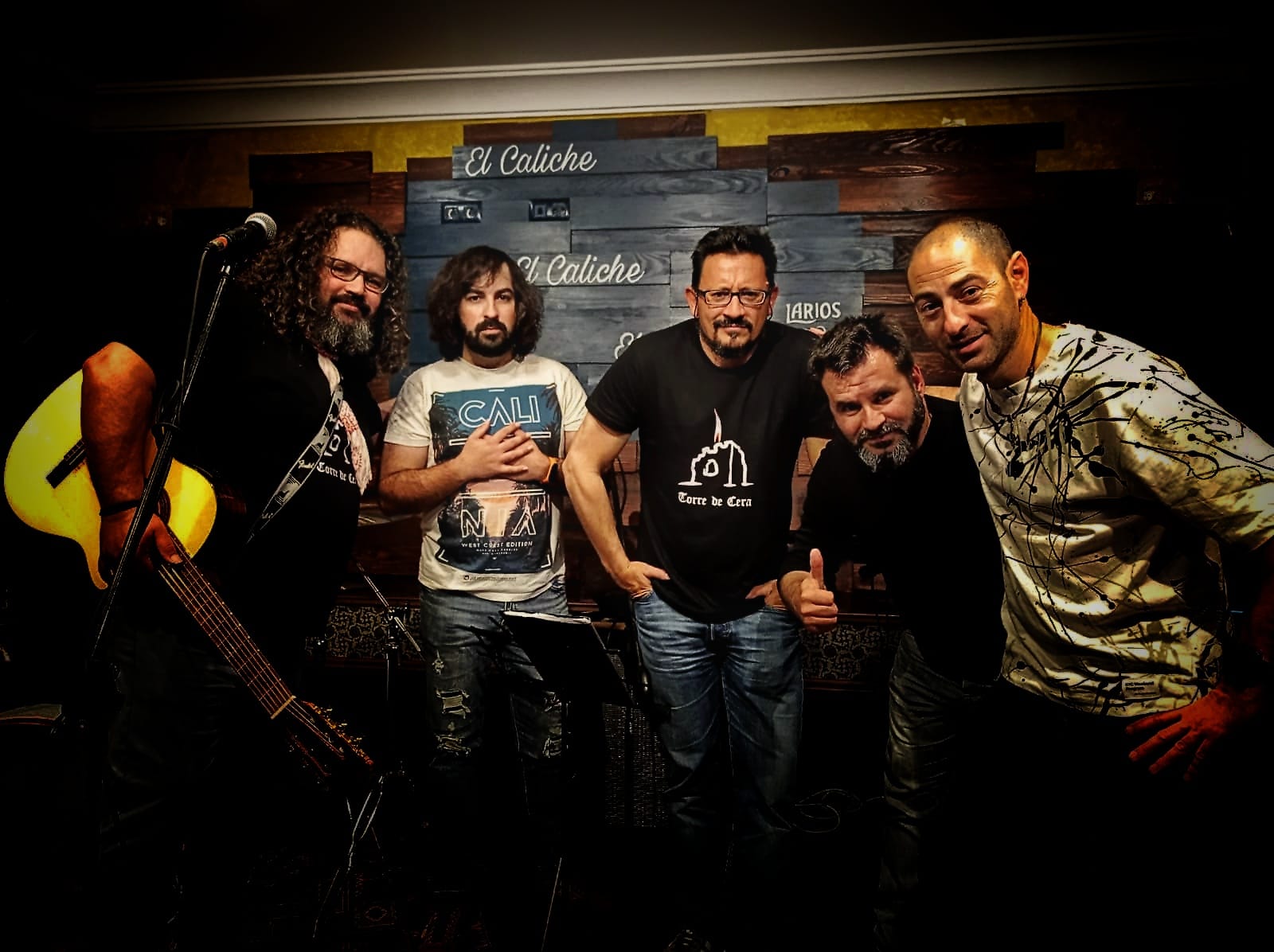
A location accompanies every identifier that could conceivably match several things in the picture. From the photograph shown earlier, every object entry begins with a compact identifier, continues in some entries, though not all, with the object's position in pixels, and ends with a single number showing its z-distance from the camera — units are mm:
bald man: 1699
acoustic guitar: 2160
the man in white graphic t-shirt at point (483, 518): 2652
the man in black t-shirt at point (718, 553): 2467
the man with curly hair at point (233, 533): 2104
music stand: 1883
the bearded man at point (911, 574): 2244
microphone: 1826
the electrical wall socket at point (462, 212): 2873
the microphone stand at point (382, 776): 2471
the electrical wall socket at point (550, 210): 2842
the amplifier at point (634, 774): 2637
